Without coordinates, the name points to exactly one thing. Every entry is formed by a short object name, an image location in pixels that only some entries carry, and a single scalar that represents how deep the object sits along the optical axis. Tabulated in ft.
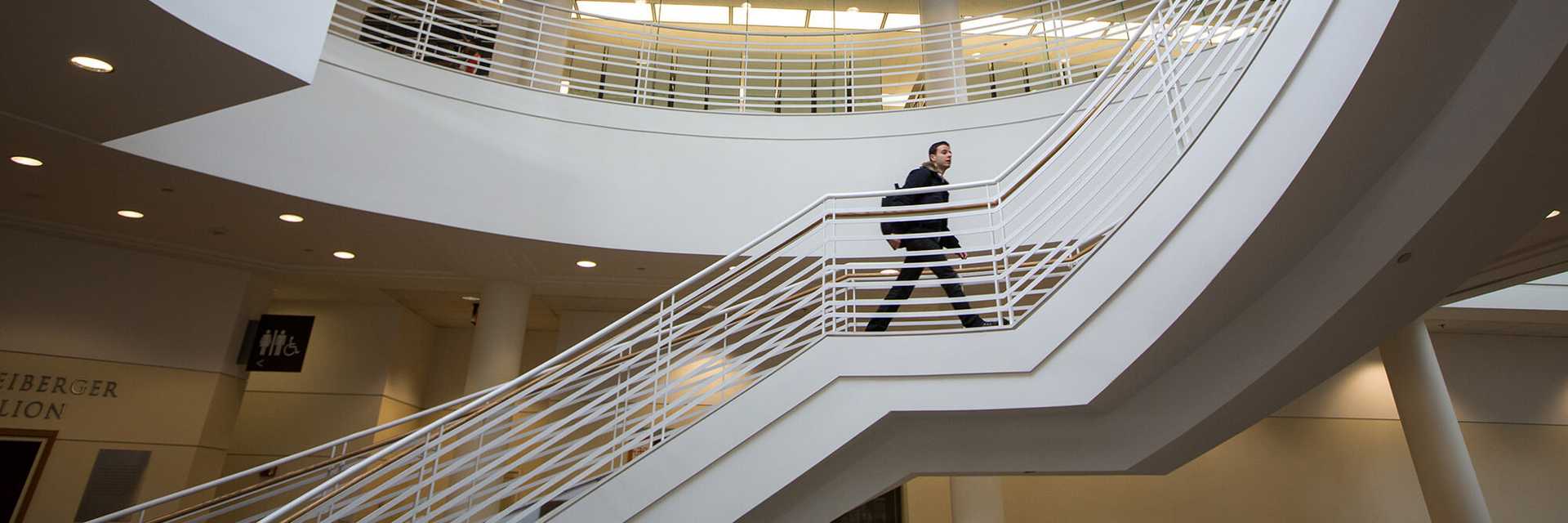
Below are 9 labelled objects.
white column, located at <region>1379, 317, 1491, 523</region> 21.40
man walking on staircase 13.60
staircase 11.07
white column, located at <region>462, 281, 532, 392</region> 22.93
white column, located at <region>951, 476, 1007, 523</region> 21.03
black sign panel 25.36
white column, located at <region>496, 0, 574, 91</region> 27.61
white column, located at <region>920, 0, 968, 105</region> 24.29
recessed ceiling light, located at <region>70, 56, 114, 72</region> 11.28
